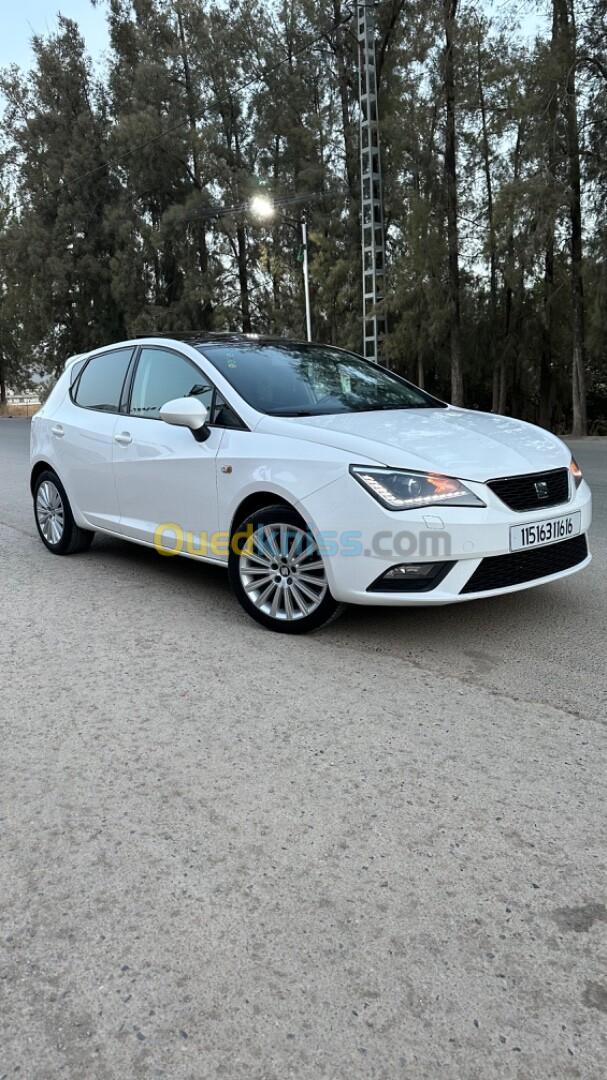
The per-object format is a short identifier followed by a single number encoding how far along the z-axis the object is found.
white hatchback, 3.90
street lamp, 28.83
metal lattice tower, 17.08
